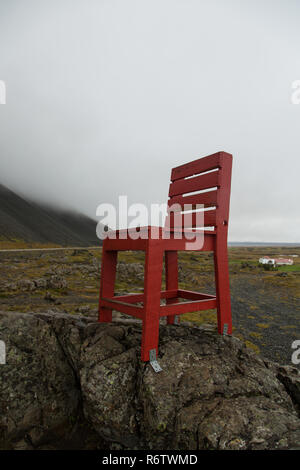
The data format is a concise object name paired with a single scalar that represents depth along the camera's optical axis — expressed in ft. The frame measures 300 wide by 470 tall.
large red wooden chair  10.35
